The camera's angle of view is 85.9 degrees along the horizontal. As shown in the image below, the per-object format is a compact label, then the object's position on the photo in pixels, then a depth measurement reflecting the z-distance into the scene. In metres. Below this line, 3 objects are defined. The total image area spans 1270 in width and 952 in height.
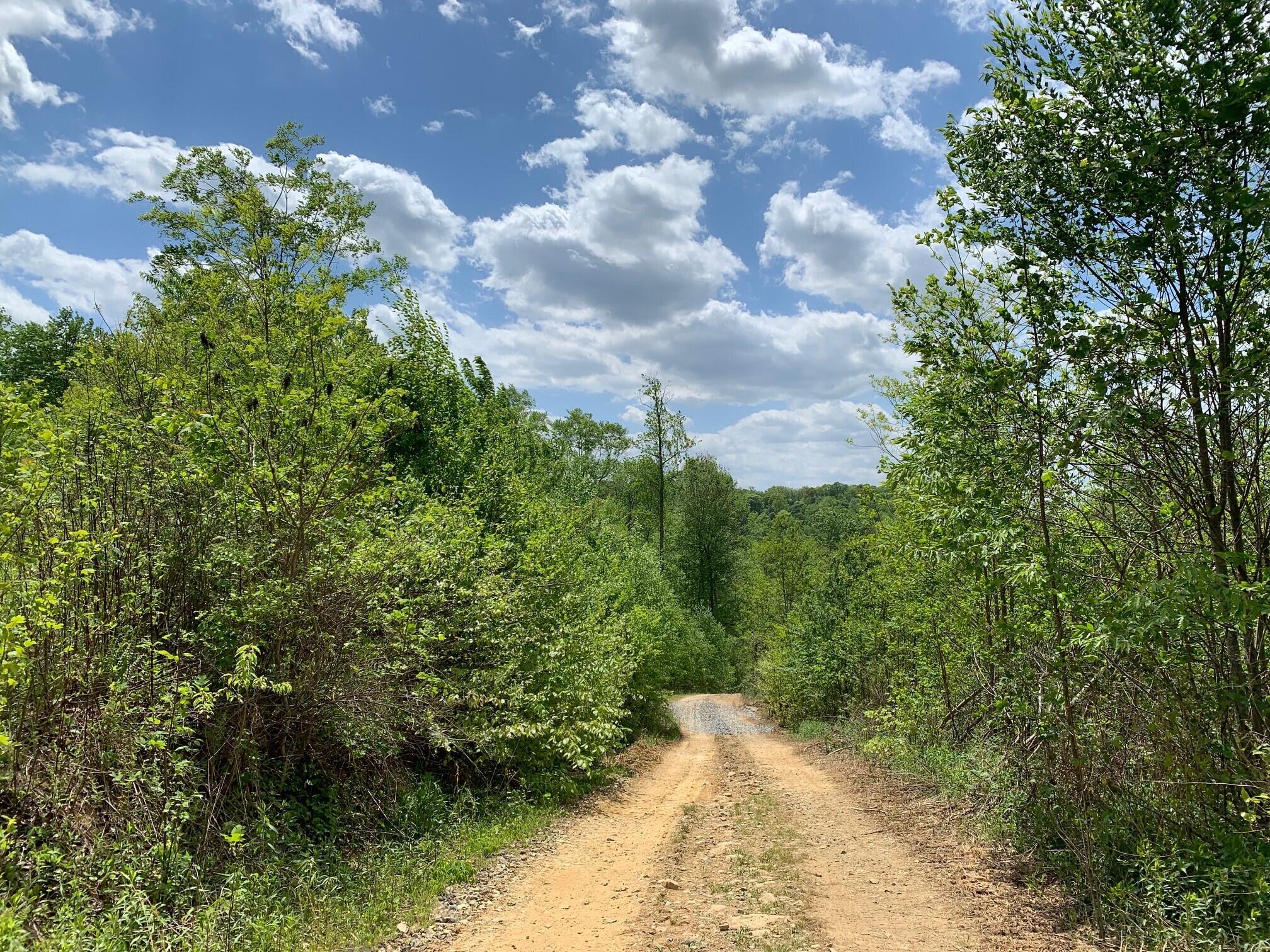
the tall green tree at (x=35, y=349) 33.16
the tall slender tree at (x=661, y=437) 42.56
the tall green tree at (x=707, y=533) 48.25
